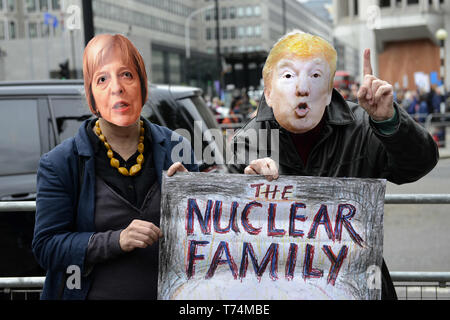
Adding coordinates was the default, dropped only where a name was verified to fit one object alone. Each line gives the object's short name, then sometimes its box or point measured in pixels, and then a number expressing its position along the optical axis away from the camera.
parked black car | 4.32
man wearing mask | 1.98
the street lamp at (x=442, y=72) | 15.68
